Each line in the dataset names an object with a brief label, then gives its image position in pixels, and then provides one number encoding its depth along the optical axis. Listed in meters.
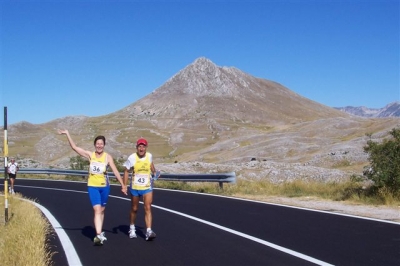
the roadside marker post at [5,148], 11.93
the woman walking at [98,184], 9.42
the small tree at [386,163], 15.34
